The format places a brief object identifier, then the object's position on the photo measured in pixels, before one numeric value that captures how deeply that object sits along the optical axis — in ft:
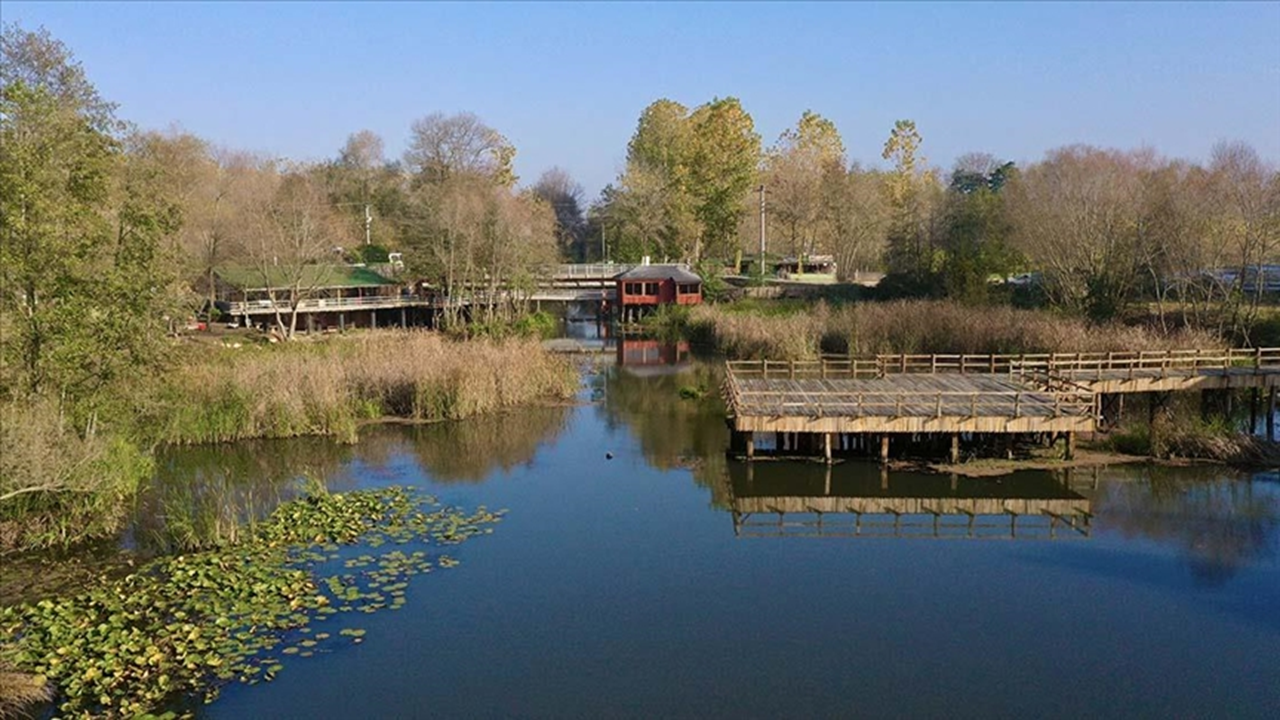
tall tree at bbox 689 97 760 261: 236.43
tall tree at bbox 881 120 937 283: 184.61
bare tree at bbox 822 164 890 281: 227.61
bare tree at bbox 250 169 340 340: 156.87
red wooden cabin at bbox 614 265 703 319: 196.75
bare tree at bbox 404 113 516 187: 248.32
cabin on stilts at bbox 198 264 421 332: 164.35
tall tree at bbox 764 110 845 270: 241.76
